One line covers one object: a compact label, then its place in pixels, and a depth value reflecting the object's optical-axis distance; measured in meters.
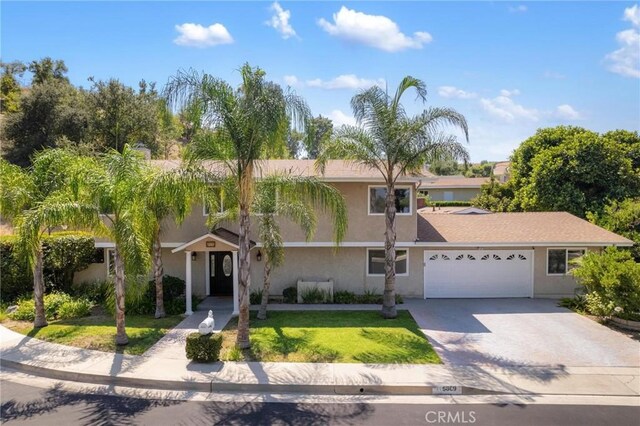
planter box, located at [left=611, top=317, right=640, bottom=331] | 13.61
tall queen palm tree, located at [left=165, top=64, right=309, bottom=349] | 10.60
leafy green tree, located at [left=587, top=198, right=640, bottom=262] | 18.59
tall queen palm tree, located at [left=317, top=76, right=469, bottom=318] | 13.44
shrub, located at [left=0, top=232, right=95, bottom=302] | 16.47
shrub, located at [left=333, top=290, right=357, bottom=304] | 16.73
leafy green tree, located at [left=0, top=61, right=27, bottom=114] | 46.88
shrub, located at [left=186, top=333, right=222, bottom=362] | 10.55
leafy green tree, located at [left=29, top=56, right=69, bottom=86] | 46.03
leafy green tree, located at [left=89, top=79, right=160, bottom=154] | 35.53
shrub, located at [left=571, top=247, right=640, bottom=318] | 13.14
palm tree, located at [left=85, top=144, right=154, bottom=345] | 10.98
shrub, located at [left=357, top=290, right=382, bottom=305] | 16.75
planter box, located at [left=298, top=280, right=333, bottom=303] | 16.78
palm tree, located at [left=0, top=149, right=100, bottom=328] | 10.83
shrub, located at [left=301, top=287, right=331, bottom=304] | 16.67
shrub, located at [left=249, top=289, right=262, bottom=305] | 16.69
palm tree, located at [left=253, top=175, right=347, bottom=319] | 12.69
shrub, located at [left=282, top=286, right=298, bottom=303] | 16.81
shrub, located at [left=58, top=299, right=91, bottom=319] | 14.42
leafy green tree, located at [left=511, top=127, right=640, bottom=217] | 24.38
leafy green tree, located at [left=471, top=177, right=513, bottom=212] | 30.88
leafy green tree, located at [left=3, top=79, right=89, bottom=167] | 32.81
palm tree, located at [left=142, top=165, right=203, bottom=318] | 11.07
